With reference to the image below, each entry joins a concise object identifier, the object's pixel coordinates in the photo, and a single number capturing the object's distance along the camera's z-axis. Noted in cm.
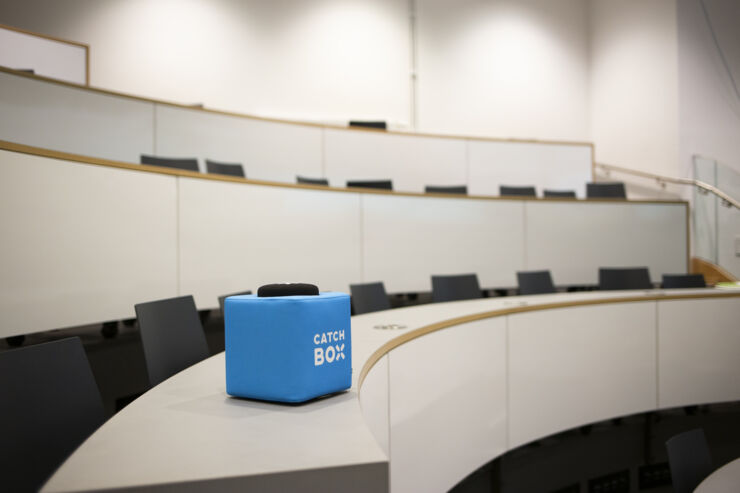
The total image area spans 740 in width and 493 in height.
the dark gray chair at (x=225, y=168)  399
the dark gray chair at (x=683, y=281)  405
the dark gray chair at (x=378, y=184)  461
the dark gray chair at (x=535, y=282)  378
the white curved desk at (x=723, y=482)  138
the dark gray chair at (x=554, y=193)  561
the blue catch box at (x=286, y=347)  96
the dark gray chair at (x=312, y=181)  458
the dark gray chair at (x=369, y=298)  282
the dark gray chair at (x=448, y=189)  510
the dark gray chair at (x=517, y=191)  544
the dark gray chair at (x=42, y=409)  96
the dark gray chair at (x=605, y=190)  576
